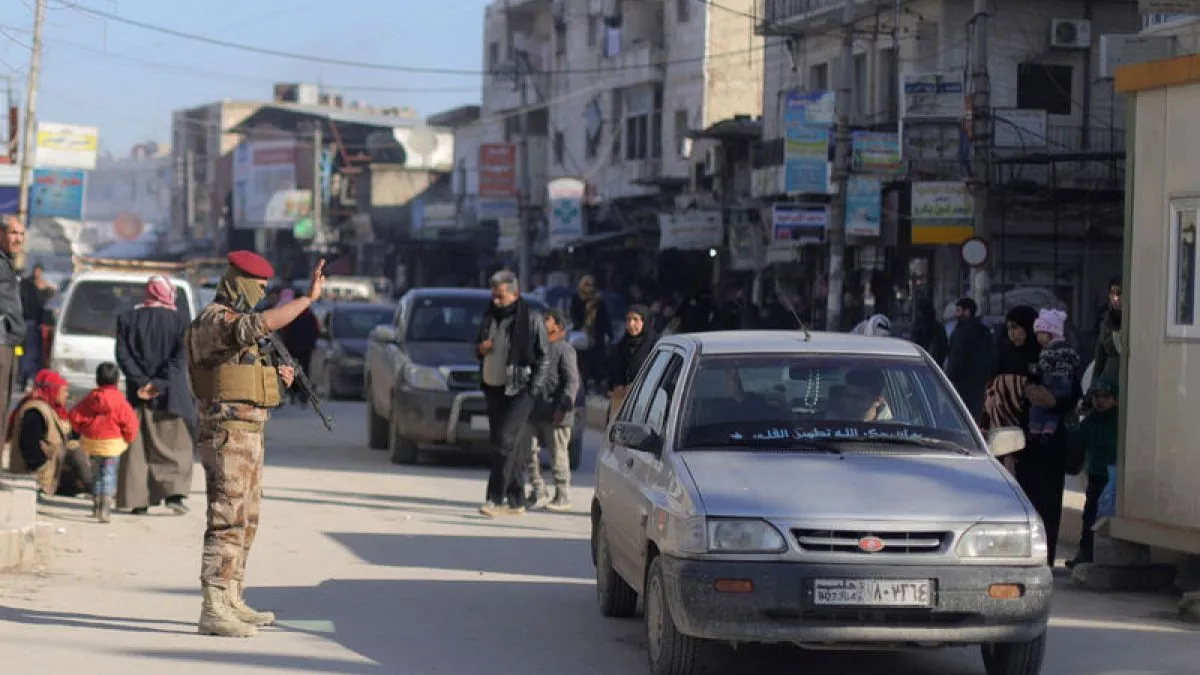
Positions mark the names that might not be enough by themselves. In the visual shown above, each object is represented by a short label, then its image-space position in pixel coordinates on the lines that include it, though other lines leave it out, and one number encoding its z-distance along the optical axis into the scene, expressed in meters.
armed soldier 9.52
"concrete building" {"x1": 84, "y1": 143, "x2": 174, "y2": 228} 185.12
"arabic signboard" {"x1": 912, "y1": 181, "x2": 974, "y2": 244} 31.03
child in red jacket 14.32
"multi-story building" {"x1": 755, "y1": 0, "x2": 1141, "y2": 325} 33.97
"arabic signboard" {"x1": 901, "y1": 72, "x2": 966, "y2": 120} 30.48
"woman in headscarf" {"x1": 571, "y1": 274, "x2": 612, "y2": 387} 23.19
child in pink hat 11.94
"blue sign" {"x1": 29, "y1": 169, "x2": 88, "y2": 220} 57.59
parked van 22.09
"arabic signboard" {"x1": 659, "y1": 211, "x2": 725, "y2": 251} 40.28
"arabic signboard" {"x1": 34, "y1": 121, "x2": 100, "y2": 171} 55.03
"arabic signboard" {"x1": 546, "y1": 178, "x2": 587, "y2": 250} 49.19
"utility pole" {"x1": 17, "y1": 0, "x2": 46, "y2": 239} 42.88
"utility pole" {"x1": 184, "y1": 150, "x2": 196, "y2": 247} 106.50
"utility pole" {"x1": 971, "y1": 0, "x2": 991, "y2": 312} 28.30
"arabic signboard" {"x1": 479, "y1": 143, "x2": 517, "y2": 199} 55.75
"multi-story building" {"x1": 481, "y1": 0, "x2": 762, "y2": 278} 49.56
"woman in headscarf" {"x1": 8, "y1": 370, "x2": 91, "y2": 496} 15.20
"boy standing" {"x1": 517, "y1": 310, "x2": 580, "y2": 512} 15.91
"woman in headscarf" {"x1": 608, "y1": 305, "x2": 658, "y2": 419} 15.49
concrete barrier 11.70
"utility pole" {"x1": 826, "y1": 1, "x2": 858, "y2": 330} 30.55
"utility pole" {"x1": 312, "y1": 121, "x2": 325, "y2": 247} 78.44
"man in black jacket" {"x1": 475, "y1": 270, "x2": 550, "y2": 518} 15.27
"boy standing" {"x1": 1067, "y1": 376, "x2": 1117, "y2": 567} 12.25
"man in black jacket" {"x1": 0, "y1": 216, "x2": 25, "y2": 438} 12.71
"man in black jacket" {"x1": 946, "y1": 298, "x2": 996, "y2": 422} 18.83
